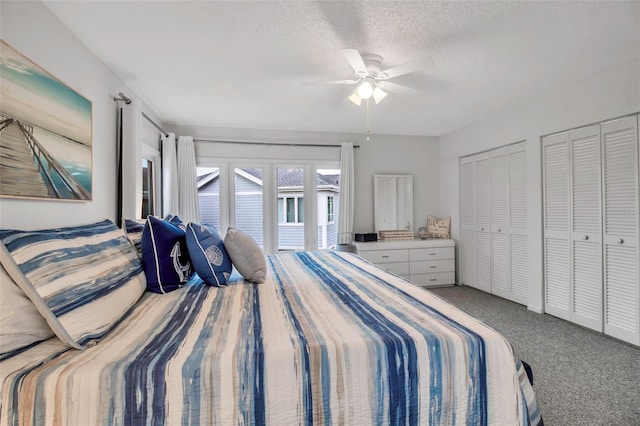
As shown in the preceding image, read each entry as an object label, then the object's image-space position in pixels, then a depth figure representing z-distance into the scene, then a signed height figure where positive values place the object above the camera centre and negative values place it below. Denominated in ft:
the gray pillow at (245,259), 6.06 -0.94
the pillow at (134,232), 5.66 -0.33
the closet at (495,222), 11.17 -0.35
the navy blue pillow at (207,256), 5.70 -0.83
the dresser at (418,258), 13.39 -2.10
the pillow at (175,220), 7.50 -0.11
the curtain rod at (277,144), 13.16 +3.43
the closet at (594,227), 7.81 -0.42
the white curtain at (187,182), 12.46 +1.48
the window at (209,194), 13.34 +1.01
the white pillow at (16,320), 2.92 -1.10
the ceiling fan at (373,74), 6.23 +3.43
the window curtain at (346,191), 13.97 +1.15
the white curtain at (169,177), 11.70 +1.61
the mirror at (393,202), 14.78 +0.65
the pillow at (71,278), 3.10 -0.78
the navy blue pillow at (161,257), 5.28 -0.78
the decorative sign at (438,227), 14.78 -0.69
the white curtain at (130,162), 7.80 +1.49
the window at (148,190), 10.27 +0.98
